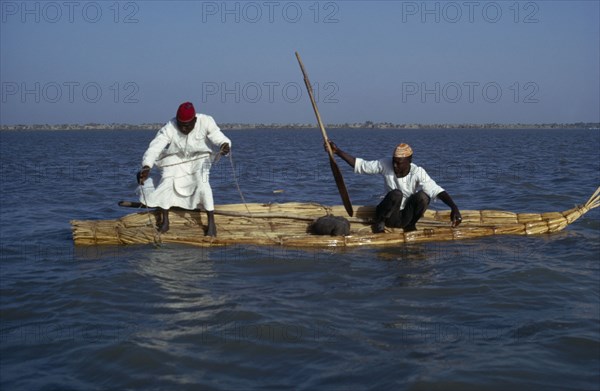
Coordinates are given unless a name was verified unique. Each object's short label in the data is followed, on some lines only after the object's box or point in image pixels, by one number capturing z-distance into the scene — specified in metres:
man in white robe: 7.38
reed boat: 7.49
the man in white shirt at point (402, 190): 7.41
